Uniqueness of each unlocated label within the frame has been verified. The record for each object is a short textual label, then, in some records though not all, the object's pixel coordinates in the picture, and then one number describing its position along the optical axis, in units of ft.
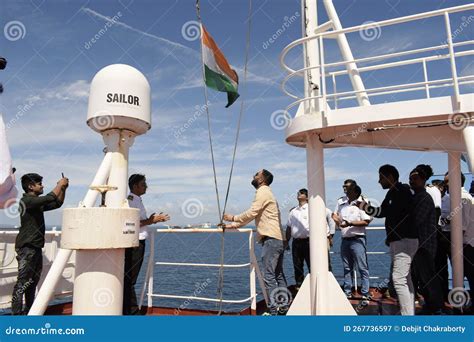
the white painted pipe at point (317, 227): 14.55
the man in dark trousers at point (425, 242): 14.99
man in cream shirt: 16.79
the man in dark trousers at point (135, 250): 14.75
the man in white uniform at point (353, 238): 19.52
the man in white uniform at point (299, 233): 21.58
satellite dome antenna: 9.52
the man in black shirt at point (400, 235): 14.32
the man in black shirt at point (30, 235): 14.82
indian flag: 16.57
